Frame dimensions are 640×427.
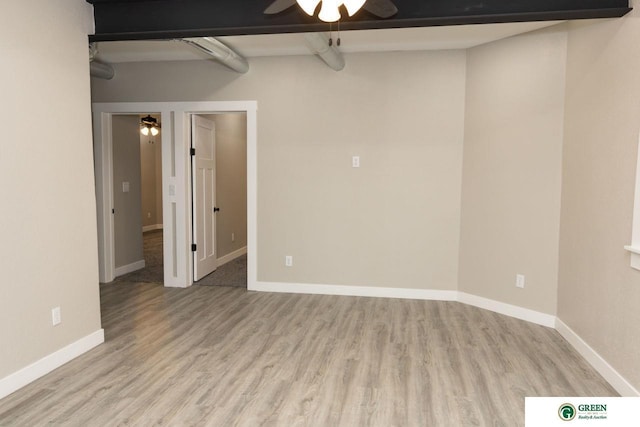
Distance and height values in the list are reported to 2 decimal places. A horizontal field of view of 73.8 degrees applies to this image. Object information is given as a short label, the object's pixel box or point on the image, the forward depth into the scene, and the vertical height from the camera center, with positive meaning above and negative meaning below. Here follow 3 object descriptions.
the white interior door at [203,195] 5.22 -0.19
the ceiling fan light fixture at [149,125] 8.57 +1.10
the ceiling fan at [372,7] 2.40 +1.01
